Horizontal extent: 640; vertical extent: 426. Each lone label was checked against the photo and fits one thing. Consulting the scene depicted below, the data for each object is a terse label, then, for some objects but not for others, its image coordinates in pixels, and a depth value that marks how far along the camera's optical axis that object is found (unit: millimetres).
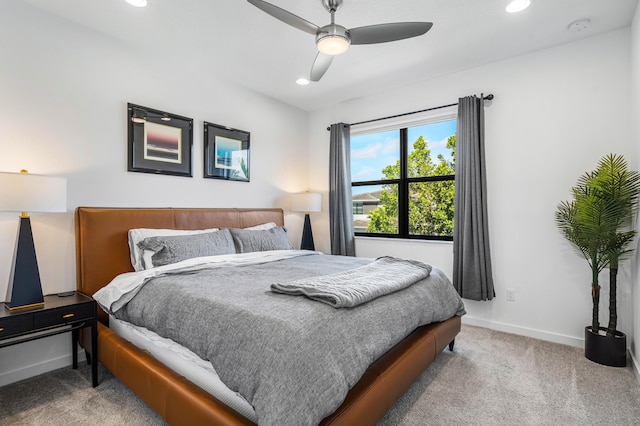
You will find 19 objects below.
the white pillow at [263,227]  3611
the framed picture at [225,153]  3586
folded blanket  1634
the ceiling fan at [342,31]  2031
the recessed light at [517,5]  2338
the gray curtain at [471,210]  3252
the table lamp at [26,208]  1996
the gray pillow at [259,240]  3236
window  3793
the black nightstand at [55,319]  1955
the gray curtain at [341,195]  4297
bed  1490
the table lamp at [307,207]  4285
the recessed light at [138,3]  2338
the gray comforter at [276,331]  1241
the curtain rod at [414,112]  3316
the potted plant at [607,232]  2449
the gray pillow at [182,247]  2615
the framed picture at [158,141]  2971
